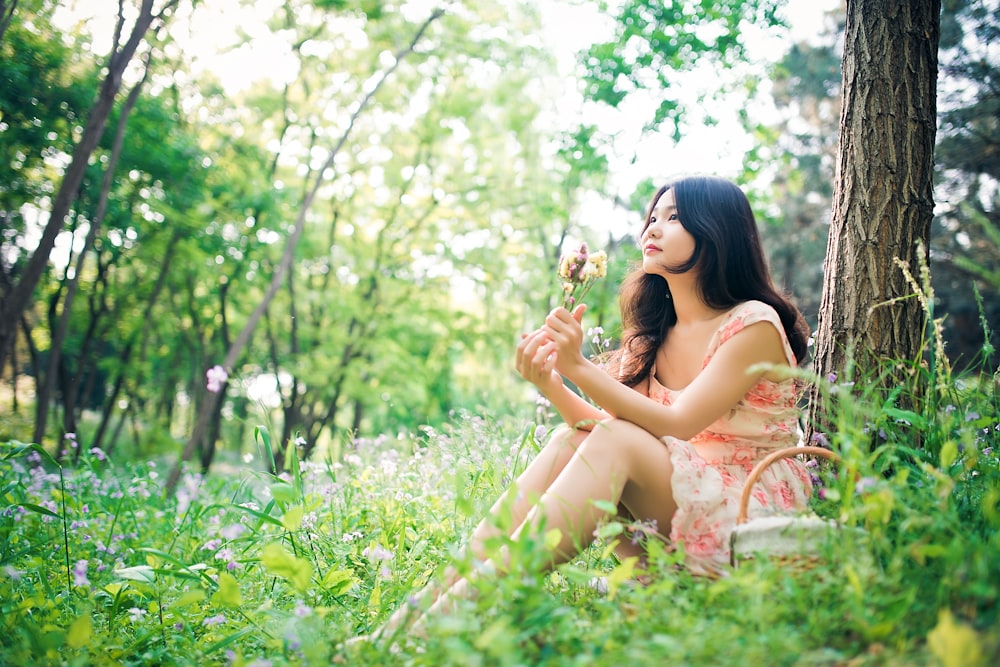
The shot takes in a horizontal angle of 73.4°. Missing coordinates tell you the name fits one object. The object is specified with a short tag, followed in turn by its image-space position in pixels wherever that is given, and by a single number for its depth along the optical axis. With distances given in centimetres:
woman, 171
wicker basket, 138
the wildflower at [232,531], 245
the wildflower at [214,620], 190
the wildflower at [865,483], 131
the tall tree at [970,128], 696
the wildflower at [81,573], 192
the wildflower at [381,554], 186
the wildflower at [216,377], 261
